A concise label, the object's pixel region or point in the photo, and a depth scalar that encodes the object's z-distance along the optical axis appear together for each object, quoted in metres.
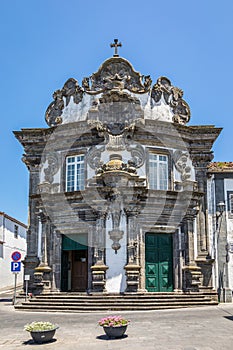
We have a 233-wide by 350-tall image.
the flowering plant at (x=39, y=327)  9.52
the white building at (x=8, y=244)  35.22
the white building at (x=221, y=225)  21.28
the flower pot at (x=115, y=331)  9.99
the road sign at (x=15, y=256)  19.57
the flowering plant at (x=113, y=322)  10.01
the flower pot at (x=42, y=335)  9.51
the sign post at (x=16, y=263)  19.48
